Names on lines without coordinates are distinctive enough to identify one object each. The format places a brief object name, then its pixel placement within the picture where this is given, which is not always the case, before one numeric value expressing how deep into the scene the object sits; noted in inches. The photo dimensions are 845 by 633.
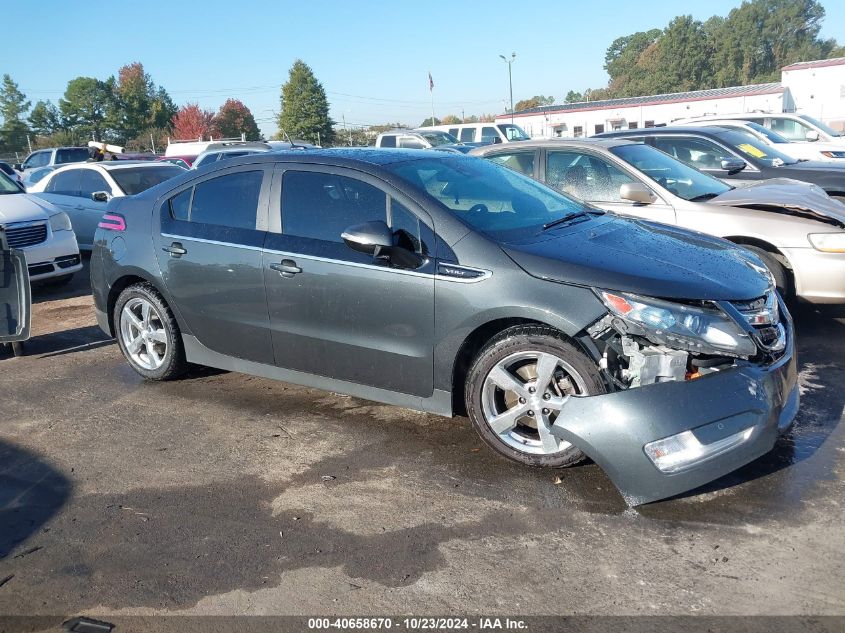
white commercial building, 1947.6
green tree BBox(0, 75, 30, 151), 2866.6
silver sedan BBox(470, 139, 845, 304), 230.7
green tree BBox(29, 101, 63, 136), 2979.8
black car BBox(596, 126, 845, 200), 338.0
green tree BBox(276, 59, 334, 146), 2778.1
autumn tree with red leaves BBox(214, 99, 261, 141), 2915.8
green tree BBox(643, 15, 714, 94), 3919.8
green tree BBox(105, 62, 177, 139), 3011.8
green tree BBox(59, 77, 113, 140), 3075.8
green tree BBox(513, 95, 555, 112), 4264.8
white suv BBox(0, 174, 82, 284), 343.6
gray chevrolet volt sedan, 133.3
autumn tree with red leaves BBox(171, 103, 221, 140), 2662.4
